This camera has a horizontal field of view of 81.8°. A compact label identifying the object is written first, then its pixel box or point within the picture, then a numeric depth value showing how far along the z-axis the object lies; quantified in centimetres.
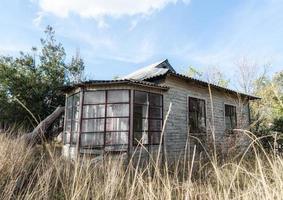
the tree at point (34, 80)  1065
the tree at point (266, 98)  925
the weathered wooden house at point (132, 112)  594
